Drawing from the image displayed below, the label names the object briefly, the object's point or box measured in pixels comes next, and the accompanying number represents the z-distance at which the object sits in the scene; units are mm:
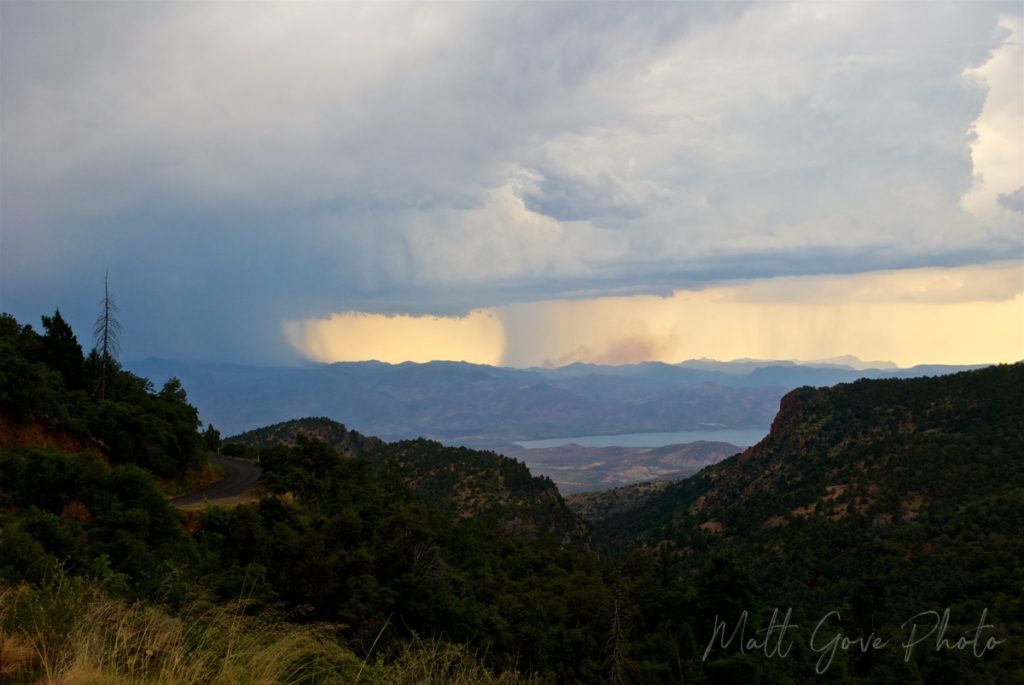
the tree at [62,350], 36719
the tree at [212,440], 50188
